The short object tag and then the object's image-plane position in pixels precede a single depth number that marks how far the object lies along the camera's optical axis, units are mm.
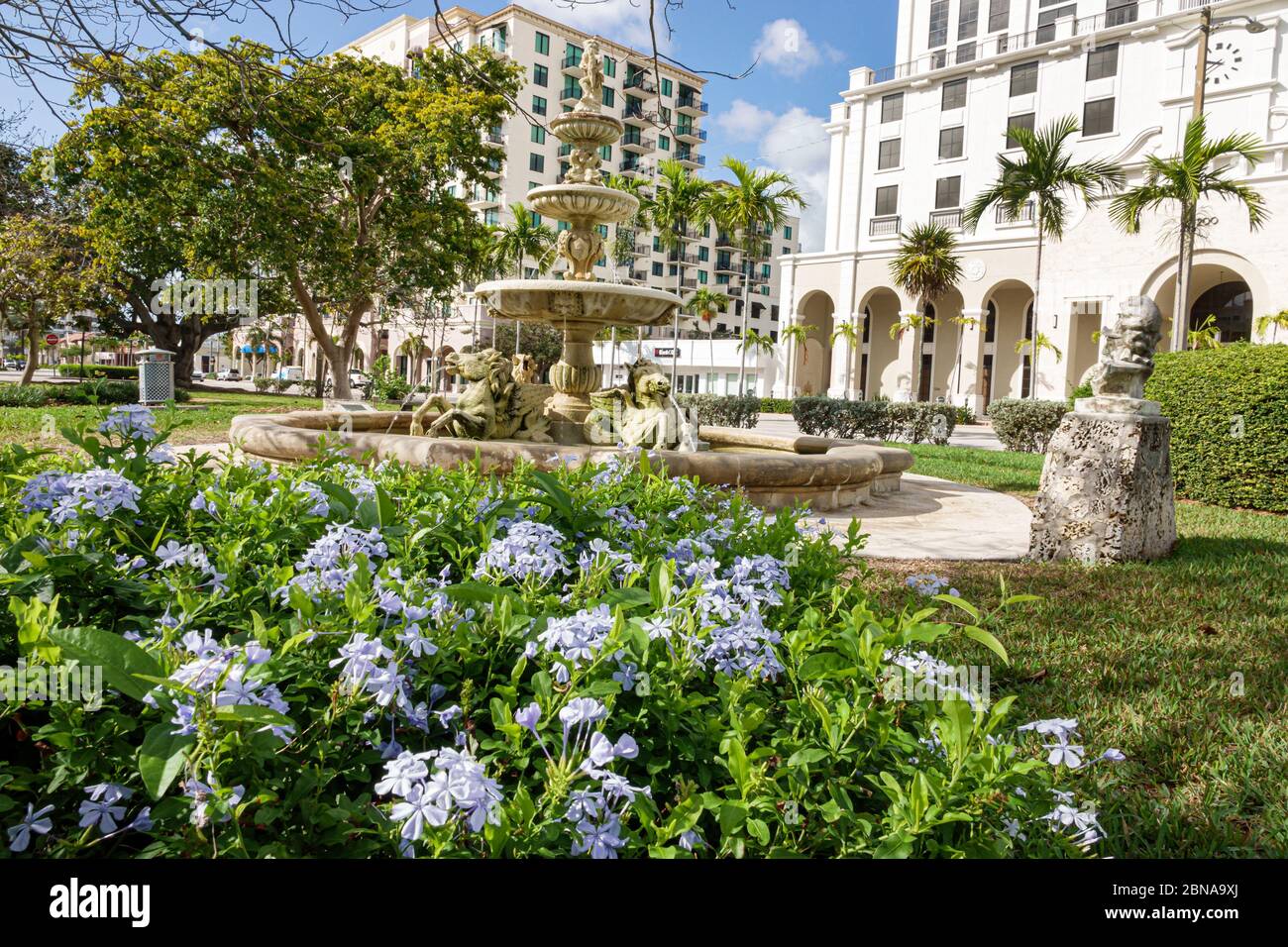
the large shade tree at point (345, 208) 19688
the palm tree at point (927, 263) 33438
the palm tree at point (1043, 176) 23641
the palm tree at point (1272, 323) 25594
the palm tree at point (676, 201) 29406
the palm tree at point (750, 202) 28516
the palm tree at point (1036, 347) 28844
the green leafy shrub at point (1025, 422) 17234
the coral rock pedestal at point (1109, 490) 5828
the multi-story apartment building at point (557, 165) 49719
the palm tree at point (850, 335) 39156
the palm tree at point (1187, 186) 18812
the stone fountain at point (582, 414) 6801
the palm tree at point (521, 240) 34750
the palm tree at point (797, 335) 40188
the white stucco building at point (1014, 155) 29781
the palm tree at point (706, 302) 38969
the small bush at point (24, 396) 17234
